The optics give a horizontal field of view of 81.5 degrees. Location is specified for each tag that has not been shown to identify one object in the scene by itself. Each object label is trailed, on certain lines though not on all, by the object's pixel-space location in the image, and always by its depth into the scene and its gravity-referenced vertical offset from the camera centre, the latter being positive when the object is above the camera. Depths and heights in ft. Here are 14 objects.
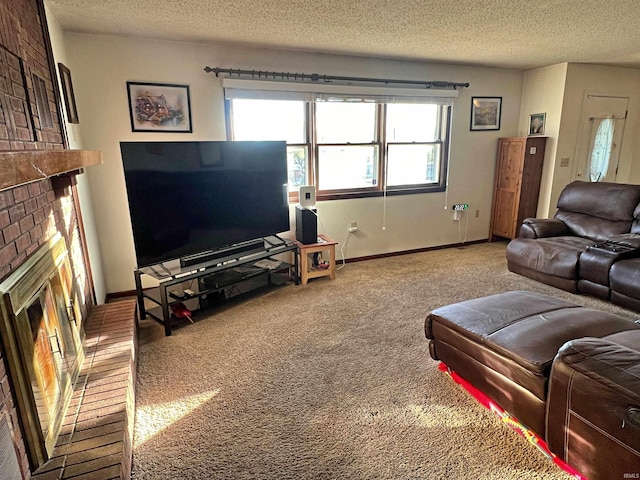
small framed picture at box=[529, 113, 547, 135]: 15.31 +0.89
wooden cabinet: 15.08 -1.47
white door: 15.16 +0.27
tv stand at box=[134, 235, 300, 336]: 9.26 -3.43
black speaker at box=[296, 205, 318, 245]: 12.07 -2.40
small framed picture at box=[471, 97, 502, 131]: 15.19 +1.34
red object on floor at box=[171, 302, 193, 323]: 9.69 -4.09
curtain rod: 11.20 +2.31
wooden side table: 11.99 -3.58
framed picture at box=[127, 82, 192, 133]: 10.53 +1.27
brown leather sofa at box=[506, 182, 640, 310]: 10.06 -3.05
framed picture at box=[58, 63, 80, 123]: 8.57 +1.41
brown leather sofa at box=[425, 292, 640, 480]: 4.11 -3.02
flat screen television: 8.68 -1.11
